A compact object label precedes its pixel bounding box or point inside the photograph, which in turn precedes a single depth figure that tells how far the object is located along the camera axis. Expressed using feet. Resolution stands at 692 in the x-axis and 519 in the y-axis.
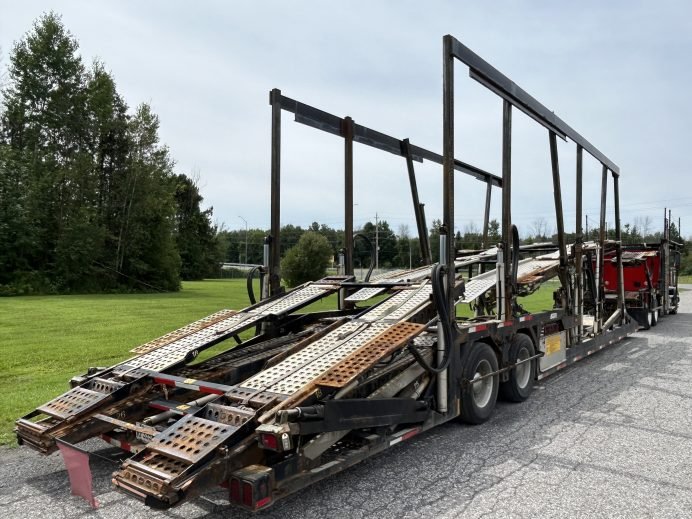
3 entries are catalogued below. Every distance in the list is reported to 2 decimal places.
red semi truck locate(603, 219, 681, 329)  47.91
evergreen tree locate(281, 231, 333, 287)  103.09
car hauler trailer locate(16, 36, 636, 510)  11.07
